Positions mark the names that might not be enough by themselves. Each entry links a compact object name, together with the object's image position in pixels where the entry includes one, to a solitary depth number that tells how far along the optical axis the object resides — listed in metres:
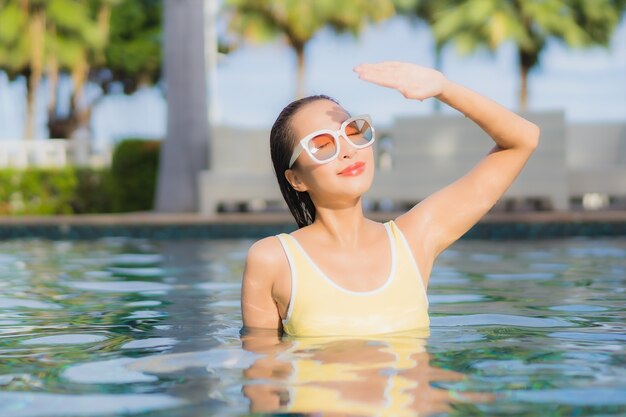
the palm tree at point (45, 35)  32.94
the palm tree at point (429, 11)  35.79
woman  3.28
